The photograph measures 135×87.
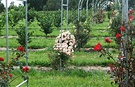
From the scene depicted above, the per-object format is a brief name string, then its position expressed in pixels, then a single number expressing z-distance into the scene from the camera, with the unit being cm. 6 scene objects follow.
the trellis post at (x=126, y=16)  602
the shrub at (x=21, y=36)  1487
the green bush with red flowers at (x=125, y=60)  608
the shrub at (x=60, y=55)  1022
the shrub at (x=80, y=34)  1497
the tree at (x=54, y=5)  2827
